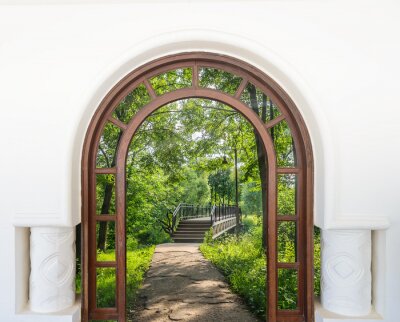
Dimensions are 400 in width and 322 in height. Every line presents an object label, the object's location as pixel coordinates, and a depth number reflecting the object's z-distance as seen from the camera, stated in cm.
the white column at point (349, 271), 302
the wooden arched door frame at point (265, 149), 327
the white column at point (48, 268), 306
